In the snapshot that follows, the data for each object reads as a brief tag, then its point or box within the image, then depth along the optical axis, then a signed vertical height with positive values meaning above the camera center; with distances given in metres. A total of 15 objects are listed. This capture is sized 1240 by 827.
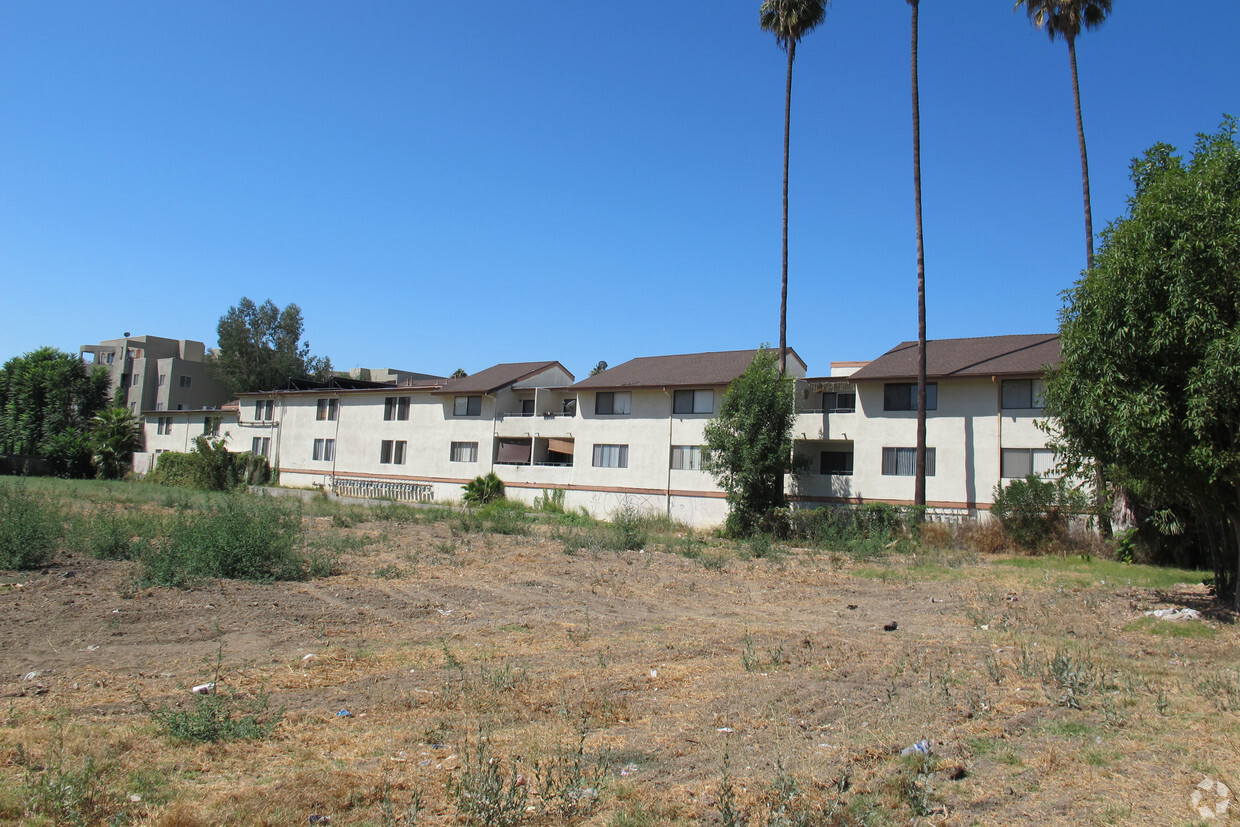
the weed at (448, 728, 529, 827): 4.80 -2.13
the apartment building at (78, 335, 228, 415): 70.88 +7.64
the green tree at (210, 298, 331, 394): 75.62 +11.71
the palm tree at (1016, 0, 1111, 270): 29.48 +18.56
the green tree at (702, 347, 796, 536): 31.20 +1.61
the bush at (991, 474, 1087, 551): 27.09 -0.73
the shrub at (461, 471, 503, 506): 42.22 -1.05
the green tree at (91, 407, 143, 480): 58.72 +1.30
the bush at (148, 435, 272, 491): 50.94 -0.43
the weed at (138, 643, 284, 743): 6.12 -2.18
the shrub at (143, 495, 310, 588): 13.20 -1.72
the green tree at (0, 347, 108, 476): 59.72 +3.96
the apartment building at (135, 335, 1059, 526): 31.14 +2.35
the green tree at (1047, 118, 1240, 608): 12.09 +2.53
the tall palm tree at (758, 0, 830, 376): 34.41 +21.01
